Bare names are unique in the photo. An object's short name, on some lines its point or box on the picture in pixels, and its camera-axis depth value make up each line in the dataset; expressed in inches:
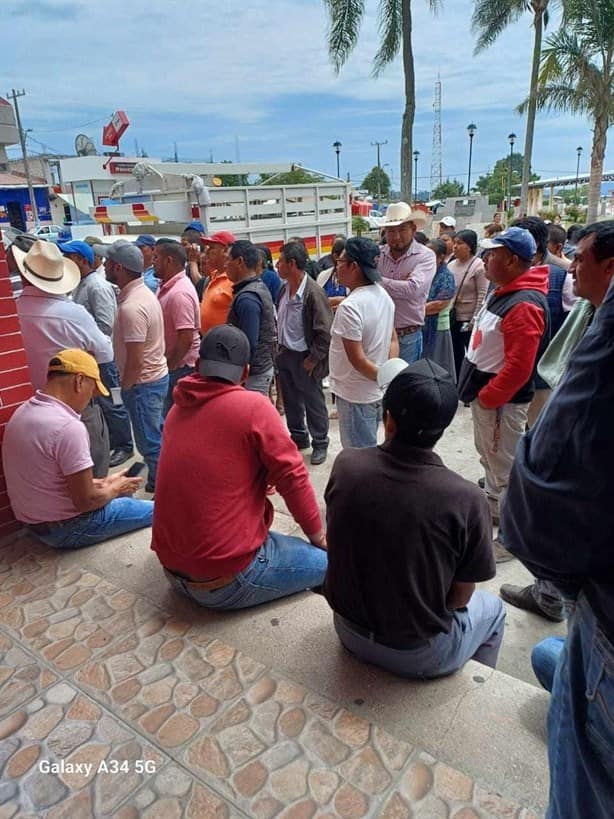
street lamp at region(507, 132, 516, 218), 1535.4
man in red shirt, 86.3
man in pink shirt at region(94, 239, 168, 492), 147.3
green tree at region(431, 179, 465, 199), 2755.9
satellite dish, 1204.5
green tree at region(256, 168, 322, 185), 590.9
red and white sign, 1108.5
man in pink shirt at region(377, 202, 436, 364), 187.8
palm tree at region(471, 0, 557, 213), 636.7
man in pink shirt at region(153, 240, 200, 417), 164.9
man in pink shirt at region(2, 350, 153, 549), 104.3
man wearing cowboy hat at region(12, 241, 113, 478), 134.6
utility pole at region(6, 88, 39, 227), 1144.2
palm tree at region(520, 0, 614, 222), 558.0
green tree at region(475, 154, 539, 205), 2339.6
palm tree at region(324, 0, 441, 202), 570.6
